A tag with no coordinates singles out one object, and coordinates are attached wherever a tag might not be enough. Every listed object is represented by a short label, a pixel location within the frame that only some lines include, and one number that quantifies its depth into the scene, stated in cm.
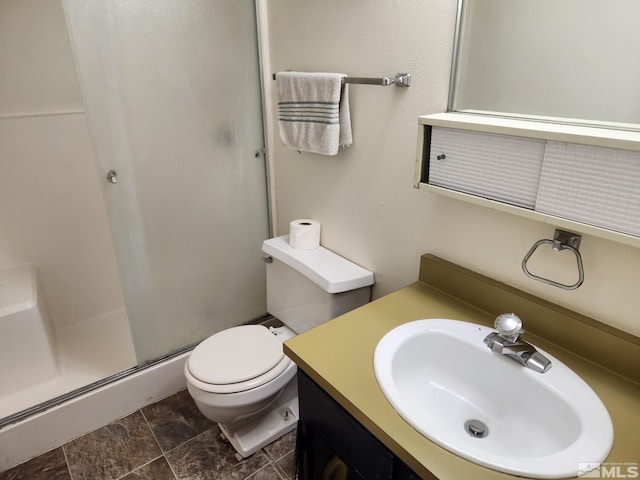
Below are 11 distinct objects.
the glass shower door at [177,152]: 147
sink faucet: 97
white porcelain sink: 78
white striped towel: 142
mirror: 91
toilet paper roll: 169
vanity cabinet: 88
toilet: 148
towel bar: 123
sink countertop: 78
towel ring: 98
